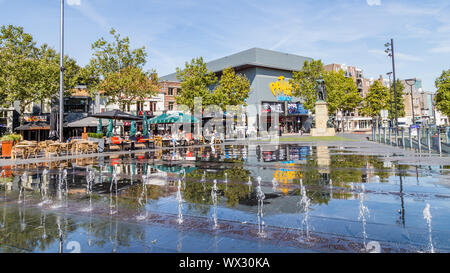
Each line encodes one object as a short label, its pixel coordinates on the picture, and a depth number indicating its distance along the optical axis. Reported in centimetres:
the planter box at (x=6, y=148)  1617
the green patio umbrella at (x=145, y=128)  2523
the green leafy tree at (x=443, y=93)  4756
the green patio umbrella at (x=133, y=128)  2460
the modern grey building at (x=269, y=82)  5672
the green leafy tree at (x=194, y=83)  3534
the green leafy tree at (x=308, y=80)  4934
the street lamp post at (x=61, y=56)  1763
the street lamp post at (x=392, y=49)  2775
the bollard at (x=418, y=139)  1765
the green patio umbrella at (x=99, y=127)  2780
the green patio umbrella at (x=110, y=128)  2316
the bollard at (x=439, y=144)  1567
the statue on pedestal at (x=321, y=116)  3381
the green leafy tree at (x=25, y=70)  3130
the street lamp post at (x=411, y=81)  2772
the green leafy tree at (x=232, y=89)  3806
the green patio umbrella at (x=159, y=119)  2339
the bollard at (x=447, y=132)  1539
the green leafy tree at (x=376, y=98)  5969
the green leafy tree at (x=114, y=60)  3222
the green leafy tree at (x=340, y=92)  5391
